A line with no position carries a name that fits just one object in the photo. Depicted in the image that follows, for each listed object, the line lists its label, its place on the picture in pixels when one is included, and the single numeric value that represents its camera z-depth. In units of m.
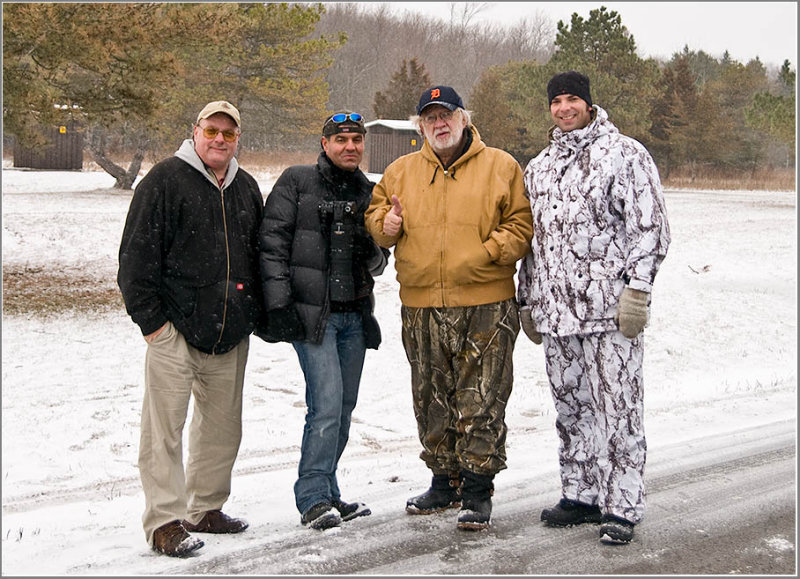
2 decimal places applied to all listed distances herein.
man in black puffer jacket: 4.36
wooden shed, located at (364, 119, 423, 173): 37.72
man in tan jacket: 4.32
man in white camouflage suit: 4.11
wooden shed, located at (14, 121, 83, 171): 34.38
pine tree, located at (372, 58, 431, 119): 44.44
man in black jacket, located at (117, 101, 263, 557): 4.00
